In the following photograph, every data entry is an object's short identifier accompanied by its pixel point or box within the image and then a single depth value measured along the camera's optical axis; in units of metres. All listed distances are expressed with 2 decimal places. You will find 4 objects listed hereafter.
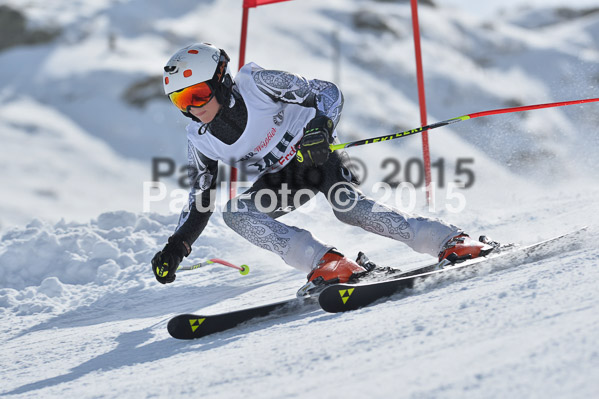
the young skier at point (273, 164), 6.15
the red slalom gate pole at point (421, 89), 11.17
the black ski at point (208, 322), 5.57
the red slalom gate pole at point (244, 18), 11.79
